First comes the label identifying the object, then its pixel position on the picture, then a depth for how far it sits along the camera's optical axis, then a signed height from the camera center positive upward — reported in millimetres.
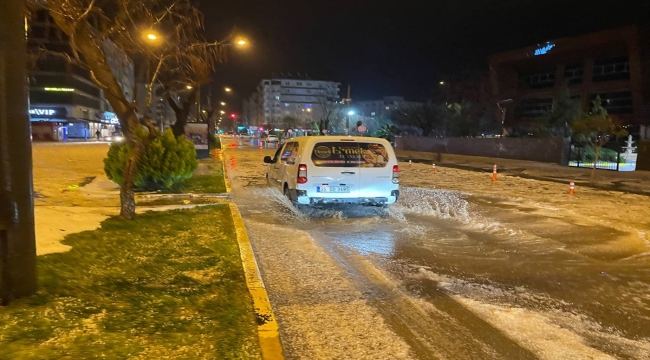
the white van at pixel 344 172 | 10641 -760
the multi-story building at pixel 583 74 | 50875 +7731
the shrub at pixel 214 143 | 38406 -837
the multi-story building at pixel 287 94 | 154125 +12009
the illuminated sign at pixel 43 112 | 69250 +2215
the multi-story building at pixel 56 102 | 69312 +3744
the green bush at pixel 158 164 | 13302 -883
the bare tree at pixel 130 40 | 8344 +1867
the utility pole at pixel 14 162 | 4453 -309
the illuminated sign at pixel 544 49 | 59091 +10607
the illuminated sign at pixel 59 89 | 70812 +5413
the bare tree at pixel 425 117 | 55812 +2219
